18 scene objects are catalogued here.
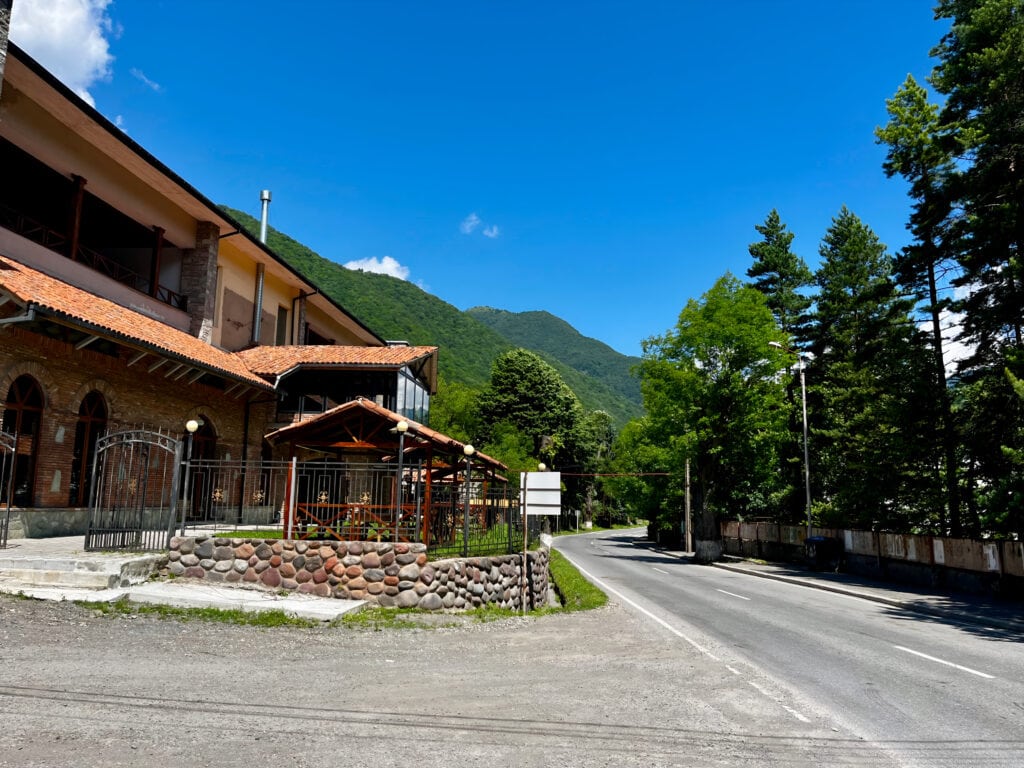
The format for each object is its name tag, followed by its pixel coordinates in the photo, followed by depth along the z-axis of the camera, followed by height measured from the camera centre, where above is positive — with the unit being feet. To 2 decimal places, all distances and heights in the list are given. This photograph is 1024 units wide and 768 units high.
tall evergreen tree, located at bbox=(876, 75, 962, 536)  75.56 +32.62
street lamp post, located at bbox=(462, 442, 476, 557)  42.88 -2.72
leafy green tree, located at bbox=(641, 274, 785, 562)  105.40 +14.21
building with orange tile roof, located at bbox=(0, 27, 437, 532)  45.55 +14.50
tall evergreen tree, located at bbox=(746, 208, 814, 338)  141.38 +47.03
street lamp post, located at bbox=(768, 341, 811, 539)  93.04 +13.24
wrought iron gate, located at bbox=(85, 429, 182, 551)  37.70 -3.23
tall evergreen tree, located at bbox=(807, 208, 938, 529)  80.59 +13.50
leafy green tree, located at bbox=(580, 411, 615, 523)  231.30 +11.95
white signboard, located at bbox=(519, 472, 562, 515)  48.75 -1.05
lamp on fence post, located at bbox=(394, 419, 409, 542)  38.52 +2.51
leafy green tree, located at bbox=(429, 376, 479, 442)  162.71 +16.42
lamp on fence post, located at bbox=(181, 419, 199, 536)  38.78 +2.69
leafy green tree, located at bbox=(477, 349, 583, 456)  198.18 +23.94
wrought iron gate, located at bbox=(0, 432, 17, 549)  37.45 -0.39
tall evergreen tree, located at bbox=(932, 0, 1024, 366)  61.31 +30.54
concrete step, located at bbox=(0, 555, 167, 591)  32.30 -5.00
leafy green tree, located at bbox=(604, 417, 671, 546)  111.55 -0.85
